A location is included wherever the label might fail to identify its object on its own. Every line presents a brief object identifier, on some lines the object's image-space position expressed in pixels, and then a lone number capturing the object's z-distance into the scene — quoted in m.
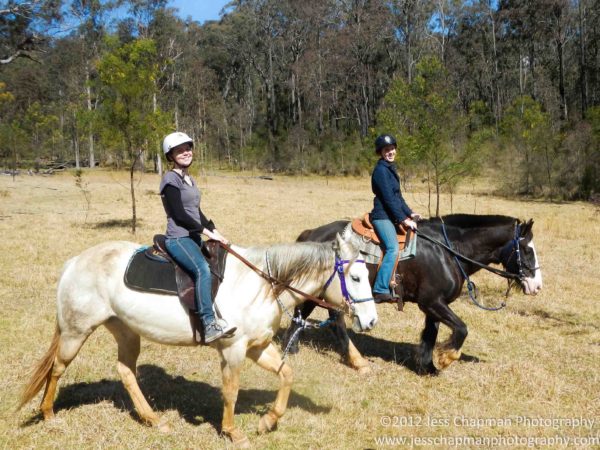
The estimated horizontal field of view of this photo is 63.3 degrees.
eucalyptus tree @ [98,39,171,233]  17.09
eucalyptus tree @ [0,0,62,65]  23.14
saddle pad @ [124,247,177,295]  4.55
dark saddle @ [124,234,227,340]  4.52
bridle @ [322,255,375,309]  4.50
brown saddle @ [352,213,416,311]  6.24
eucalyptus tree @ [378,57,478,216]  18.47
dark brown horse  6.12
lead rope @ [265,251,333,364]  4.62
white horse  4.53
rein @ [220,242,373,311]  4.56
